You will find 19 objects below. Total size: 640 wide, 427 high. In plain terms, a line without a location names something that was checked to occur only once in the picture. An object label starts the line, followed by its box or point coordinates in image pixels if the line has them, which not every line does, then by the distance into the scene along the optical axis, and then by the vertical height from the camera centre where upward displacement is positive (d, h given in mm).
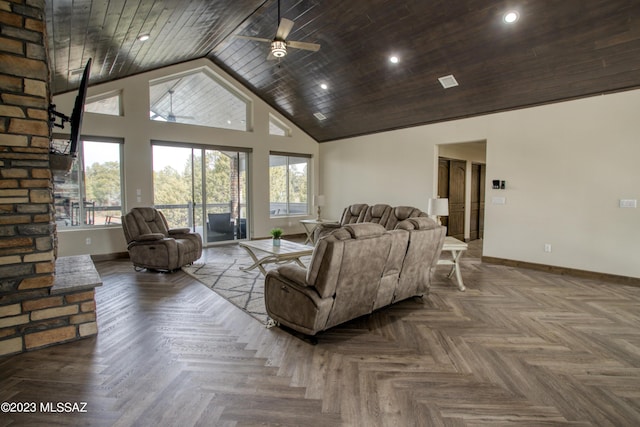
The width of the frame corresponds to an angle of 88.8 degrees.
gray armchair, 5125 -738
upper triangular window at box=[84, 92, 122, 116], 5984 +1732
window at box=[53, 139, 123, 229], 5797 +167
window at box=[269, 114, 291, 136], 8625 +1845
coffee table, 4445 -764
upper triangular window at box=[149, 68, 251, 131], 6805 +2135
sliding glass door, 6883 +179
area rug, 3689 -1212
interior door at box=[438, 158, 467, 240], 7418 +147
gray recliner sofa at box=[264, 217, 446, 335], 2621 -710
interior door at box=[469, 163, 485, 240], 8492 -139
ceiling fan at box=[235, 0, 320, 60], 3607 +1823
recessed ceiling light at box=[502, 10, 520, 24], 3867 +2139
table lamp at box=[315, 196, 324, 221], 8297 -110
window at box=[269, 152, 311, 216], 8703 +348
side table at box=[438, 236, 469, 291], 4344 -761
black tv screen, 3070 +800
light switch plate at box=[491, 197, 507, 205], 5797 -79
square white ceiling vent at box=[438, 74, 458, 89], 5254 +1873
